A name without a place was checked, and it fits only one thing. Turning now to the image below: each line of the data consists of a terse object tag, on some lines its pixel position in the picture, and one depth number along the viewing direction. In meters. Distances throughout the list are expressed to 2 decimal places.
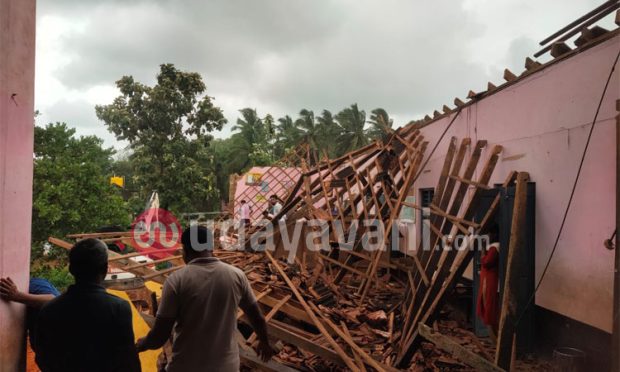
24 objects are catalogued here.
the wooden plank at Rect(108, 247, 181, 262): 7.00
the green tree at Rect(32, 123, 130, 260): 9.95
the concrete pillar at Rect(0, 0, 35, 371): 2.27
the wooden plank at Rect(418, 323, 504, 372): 3.43
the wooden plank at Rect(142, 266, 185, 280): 5.74
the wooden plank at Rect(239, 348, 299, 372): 3.59
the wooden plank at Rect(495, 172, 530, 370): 4.03
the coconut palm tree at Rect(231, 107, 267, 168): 32.44
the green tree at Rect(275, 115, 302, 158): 34.62
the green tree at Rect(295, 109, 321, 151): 35.19
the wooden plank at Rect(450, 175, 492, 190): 5.12
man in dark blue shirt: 1.97
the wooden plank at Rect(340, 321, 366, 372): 4.19
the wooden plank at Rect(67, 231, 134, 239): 8.18
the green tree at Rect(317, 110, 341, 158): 34.16
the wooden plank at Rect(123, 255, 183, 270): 6.93
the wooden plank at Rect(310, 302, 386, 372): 4.10
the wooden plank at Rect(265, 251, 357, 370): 4.25
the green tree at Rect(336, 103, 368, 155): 33.97
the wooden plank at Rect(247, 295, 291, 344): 4.80
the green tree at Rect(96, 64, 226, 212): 19.28
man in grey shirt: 2.39
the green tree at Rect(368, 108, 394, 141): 34.87
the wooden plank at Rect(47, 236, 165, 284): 6.54
